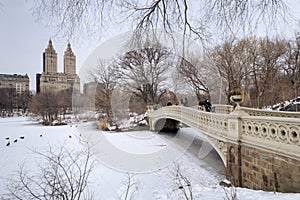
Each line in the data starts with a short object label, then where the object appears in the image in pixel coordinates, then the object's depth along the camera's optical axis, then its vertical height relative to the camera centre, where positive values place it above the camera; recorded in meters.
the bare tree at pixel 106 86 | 24.61 +2.25
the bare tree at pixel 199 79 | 20.11 +2.39
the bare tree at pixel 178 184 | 6.02 -2.43
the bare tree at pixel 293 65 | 22.08 +3.83
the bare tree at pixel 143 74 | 26.14 +3.58
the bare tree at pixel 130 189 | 6.66 -2.55
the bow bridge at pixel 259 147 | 4.55 -1.08
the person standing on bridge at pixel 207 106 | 13.97 -0.08
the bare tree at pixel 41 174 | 6.80 -2.46
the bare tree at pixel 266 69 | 19.41 +3.08
